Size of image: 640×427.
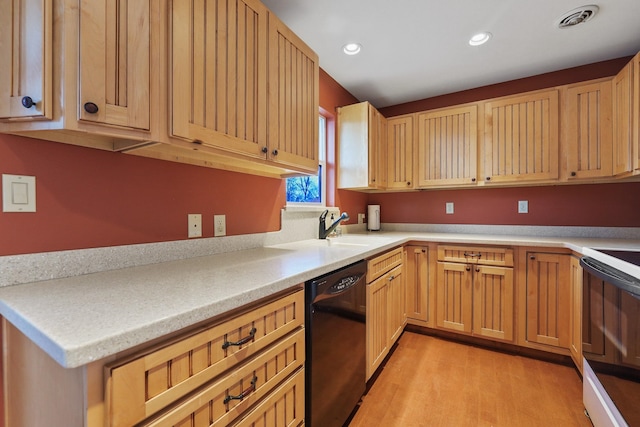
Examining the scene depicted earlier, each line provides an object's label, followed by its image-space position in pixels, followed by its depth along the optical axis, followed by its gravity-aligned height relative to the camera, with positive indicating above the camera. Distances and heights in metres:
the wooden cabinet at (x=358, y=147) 2.65 +0.65
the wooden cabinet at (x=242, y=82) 1.02 +0.59
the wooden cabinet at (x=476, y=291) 2.21 -0.64
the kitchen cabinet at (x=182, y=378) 0.56 -0.41
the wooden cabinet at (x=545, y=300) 2.04 -0.65
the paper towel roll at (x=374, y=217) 3.21 -0.04
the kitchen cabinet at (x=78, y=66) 0.77 +0.43
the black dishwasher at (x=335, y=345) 1.15 -0.62
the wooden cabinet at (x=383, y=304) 1.75 -0.66
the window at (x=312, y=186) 2.33 +0.24
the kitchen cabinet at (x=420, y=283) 2.47 -0.63
